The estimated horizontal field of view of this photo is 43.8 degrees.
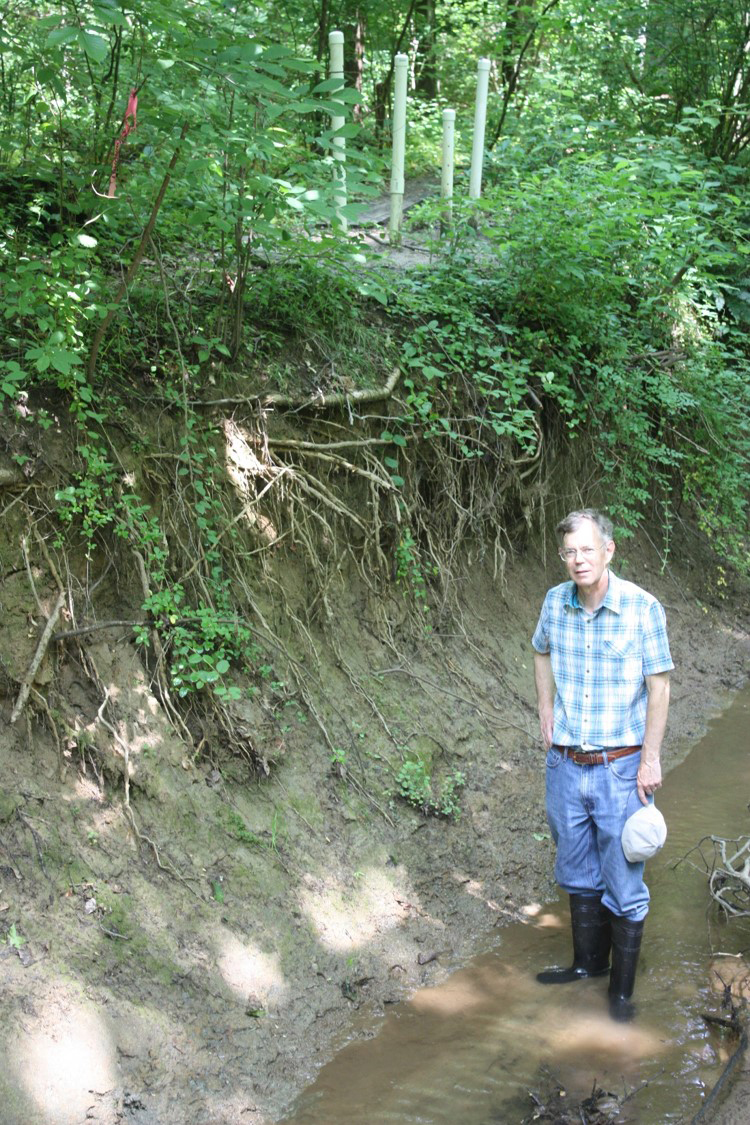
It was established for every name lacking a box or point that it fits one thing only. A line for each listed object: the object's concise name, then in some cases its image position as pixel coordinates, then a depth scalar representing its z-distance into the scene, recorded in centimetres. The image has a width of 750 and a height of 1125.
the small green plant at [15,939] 339
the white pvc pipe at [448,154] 777
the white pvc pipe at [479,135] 802
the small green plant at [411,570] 589
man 368
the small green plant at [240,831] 428
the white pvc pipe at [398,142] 725
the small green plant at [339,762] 483
